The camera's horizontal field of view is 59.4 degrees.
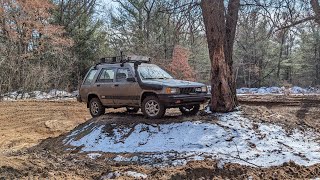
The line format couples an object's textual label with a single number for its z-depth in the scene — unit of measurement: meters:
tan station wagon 8.04
